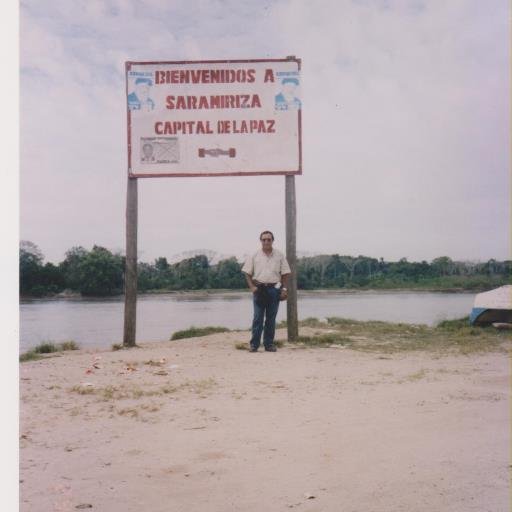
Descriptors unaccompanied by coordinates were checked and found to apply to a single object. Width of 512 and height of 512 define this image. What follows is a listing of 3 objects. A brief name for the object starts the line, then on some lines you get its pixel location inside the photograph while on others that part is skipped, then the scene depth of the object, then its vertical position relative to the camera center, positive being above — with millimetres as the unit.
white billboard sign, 8789 +2213
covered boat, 10758 -805
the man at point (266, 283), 7996 -260
